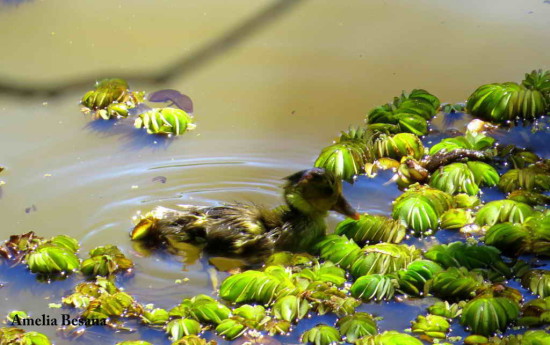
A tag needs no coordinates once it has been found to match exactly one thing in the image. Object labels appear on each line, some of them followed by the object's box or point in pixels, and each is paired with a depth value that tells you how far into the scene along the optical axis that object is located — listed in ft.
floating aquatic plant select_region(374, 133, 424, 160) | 33.86
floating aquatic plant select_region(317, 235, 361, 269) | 28.12
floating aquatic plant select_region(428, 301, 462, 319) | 26.03
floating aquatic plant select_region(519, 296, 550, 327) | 25.23
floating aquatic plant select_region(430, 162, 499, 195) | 31.83
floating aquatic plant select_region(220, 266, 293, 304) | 26.40
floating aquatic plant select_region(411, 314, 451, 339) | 25.27
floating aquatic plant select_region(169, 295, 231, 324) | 25.63
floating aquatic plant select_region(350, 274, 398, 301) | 26.86
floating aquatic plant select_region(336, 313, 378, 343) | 24.99
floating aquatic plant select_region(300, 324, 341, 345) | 24.91
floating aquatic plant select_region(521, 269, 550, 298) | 26.55
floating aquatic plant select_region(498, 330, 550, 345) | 24.00
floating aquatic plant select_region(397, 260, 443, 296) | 27.02
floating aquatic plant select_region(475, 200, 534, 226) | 29.66
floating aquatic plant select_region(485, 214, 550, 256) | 28.55
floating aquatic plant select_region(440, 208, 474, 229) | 30.09
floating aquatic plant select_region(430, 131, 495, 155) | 33.81
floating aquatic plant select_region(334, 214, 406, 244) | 29.43
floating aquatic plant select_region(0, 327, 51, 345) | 24.38
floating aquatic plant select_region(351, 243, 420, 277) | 27.50
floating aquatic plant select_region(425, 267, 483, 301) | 26.61
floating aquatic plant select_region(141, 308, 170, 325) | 25.84
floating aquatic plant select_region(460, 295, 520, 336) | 25.21
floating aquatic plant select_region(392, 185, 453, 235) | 29.99
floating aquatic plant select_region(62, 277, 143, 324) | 26.03
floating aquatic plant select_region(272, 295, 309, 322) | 25.85
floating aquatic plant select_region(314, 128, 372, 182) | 32.89
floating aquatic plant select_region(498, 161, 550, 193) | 31.78
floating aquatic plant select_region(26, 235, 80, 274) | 28.02
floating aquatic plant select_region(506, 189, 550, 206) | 30.83
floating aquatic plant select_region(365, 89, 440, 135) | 35.29
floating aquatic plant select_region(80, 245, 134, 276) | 27.89
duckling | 29.40
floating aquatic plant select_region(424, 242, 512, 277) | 27.84
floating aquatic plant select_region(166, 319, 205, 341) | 25.22
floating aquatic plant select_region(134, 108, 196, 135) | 35.72
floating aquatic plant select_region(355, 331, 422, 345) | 24.11
